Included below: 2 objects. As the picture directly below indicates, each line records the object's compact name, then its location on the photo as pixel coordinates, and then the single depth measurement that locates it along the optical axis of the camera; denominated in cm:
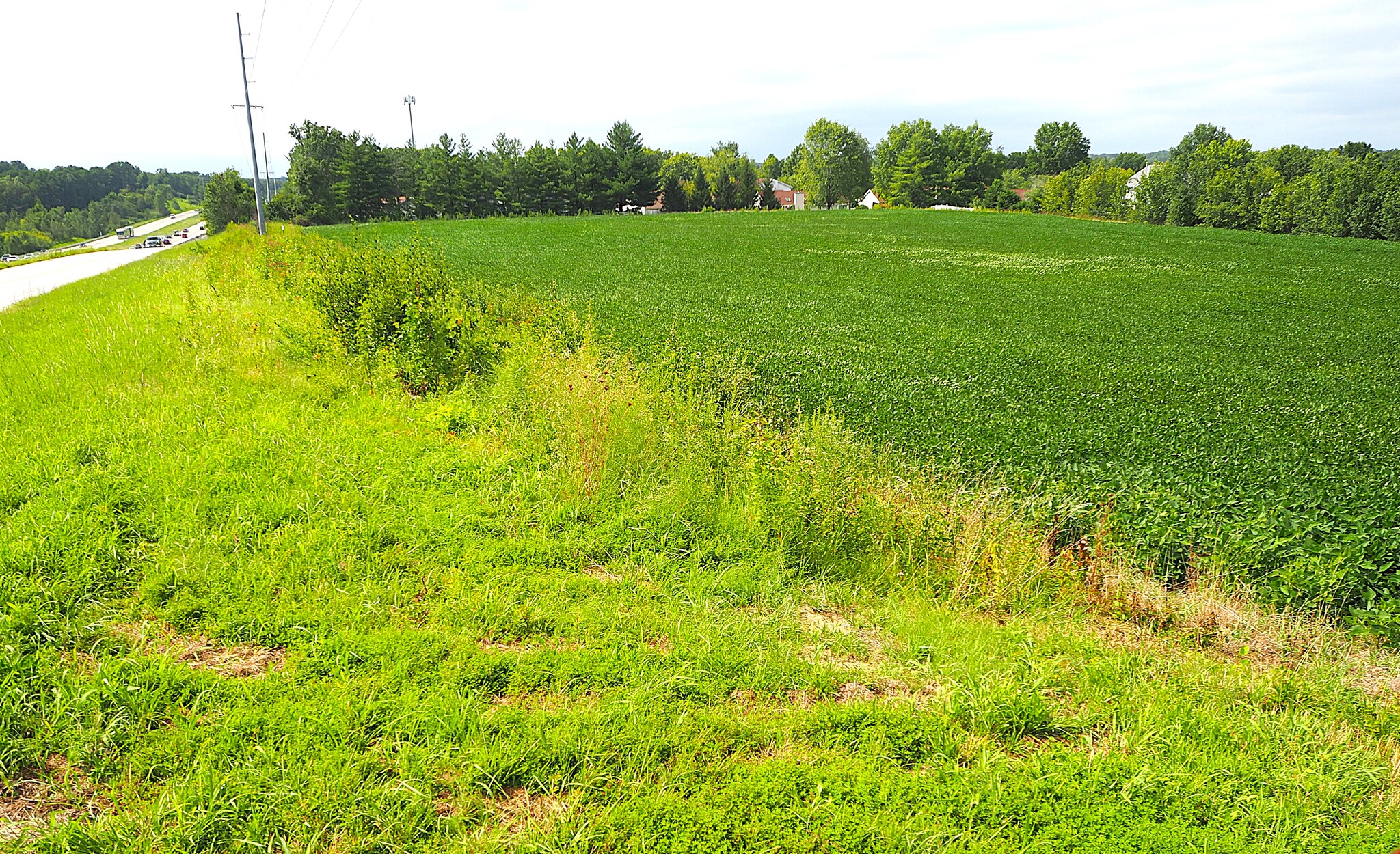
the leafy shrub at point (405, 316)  944
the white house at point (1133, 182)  8026
